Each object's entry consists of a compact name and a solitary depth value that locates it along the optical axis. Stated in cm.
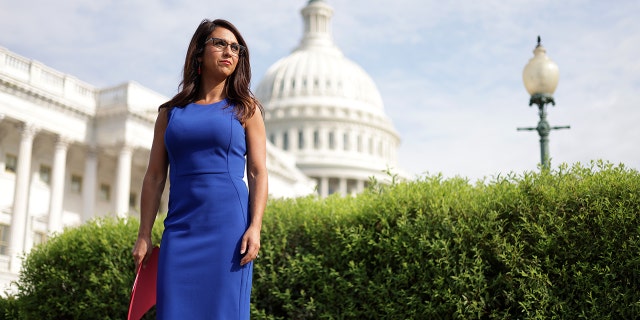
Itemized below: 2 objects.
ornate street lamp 1506
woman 475
